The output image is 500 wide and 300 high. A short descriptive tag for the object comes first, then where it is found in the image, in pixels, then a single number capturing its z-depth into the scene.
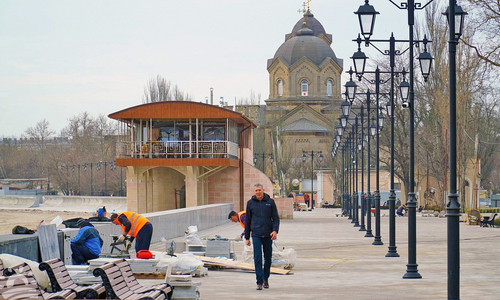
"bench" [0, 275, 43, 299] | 7.61
